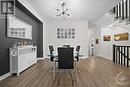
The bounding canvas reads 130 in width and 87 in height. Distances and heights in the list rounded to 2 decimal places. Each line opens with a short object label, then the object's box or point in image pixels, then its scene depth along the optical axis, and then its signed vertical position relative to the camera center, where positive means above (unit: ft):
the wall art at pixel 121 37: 13.21 +1.31
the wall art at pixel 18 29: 8.62 +2.07
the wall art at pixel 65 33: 18.42 +2.55
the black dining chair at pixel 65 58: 7.27 -1.59
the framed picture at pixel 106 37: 18.46 +1.44
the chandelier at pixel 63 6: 10.91 +6.12
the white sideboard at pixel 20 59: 8.27 -2.10
